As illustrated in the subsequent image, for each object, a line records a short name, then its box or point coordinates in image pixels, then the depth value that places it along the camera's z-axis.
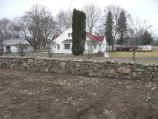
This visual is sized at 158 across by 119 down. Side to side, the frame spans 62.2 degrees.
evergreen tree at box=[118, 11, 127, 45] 27.99
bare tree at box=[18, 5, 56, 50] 25.69
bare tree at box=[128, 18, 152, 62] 13.33
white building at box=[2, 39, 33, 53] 28.90
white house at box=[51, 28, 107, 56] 20.68
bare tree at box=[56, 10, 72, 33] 29.07
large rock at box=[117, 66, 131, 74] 4.97
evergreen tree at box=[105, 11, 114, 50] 27.49
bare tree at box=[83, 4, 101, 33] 28.74
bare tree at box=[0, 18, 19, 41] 32.97
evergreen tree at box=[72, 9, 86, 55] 14.84
